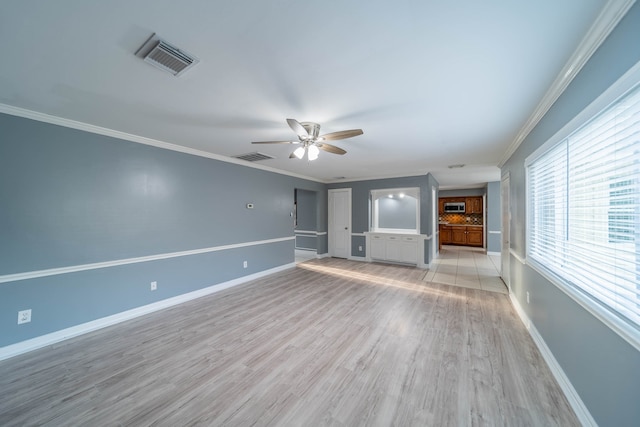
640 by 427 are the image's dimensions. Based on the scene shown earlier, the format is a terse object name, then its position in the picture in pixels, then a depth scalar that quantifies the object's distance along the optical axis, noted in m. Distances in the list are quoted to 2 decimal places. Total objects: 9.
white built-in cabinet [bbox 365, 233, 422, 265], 6.13
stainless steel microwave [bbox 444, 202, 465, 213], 9.74
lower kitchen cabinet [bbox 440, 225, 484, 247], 9.38
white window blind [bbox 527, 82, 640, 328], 1.18
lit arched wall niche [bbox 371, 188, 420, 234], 6.93
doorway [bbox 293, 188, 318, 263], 7.47
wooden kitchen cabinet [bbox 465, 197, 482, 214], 9.45
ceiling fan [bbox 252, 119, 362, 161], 2.36
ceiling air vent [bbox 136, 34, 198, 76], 1.48
